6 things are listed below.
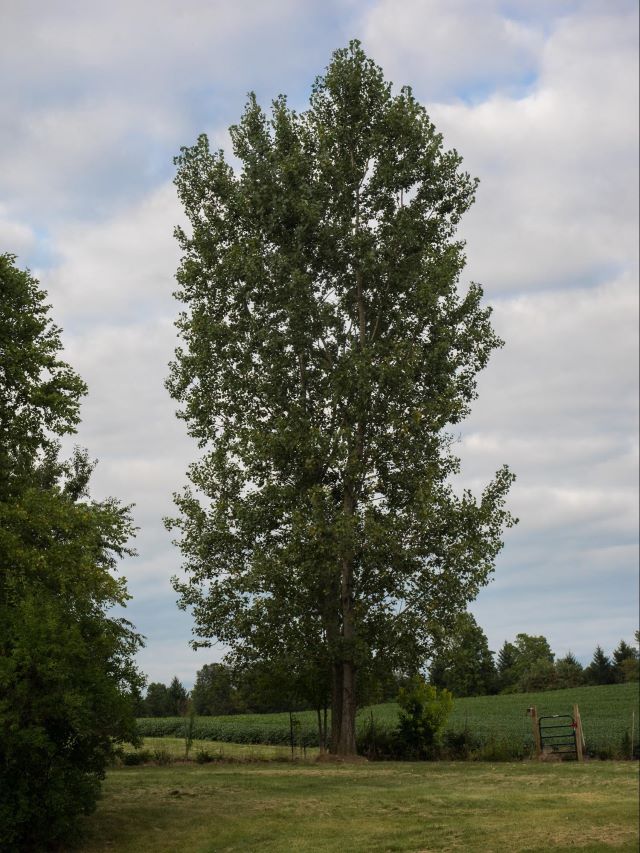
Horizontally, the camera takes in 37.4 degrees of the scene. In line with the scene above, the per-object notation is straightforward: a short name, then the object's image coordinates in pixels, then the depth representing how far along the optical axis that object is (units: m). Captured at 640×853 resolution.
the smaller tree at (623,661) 77.69
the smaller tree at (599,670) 78.94
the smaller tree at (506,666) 94.01
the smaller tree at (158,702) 76.62
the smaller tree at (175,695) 75.56
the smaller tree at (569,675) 83.00
